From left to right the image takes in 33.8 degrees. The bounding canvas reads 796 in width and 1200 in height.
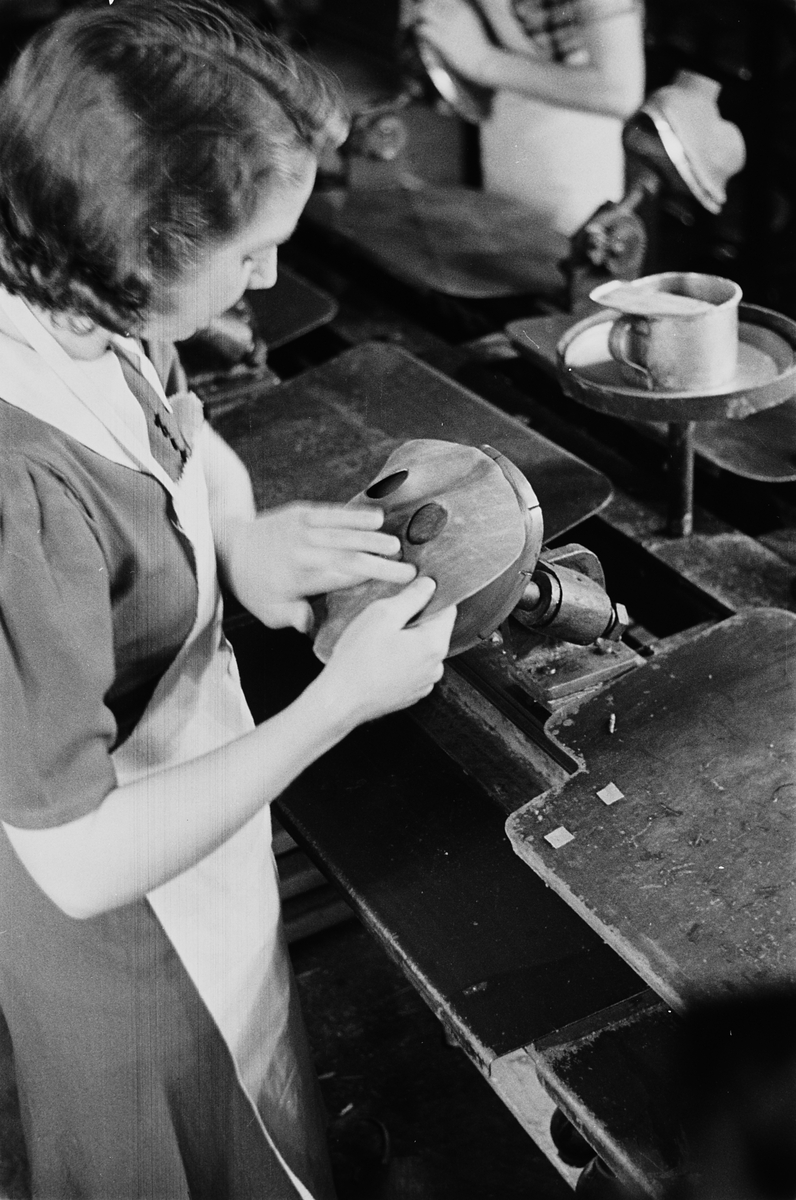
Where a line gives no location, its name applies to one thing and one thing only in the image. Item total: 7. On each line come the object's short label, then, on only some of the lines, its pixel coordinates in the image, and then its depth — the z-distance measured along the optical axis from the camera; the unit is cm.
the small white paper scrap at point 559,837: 126
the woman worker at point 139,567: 97
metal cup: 171
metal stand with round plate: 170
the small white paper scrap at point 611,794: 130
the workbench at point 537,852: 122
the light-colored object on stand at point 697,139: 201
